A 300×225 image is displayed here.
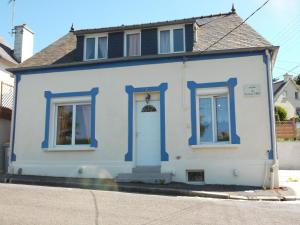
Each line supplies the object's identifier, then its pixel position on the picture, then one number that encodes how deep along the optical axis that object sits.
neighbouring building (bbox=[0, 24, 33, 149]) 11.09
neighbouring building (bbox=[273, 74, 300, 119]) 31.65
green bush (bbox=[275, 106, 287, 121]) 27.77
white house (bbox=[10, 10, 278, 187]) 8.05
